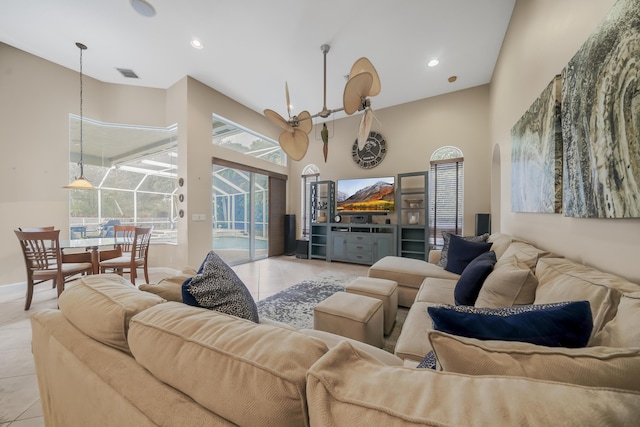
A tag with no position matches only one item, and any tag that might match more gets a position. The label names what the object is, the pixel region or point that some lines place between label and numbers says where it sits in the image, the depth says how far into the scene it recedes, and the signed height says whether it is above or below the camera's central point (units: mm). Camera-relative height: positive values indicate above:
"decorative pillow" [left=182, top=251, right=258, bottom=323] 1019 -367
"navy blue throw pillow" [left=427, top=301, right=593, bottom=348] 648 -325
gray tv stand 4688 -619
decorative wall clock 5070 +1402
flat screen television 4855 +405
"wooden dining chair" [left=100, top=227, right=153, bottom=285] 3203 -674
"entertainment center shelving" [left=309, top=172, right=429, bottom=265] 4602 -421
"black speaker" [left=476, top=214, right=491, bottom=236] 3932 -168
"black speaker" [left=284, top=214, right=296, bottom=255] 6113 -582
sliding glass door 4805 -10
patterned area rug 2367 -1152
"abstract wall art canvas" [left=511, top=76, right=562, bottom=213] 1617 +484
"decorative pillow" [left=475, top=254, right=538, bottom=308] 1308 -444
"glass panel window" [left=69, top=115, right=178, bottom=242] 4062 +675
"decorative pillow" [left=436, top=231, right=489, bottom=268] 2779 -418
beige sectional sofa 375 -343
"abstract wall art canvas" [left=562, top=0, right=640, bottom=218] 966 +465
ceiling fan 2047 +1081
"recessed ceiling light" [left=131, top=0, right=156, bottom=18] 2479 +2328
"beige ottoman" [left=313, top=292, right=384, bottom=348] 1666 -800
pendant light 3225 +441
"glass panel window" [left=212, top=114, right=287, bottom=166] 4535 +1637
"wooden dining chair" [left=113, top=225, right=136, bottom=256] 3903 -351
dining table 2977 -503
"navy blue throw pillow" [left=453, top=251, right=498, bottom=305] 1700 -527
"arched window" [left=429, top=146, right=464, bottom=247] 4422 +420
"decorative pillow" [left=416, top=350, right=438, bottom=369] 796 -550
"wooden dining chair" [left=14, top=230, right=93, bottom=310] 2611 -550
